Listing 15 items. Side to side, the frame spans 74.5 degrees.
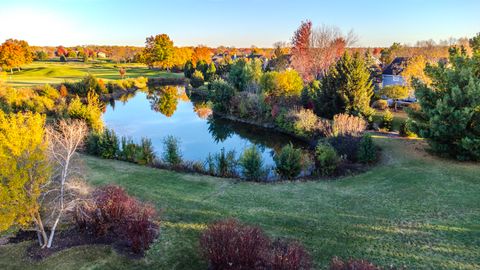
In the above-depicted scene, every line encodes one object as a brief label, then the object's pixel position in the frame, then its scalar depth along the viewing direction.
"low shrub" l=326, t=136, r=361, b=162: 18.22
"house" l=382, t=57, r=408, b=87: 44.55
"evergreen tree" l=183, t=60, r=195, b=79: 72.56
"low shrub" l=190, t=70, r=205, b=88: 62.22
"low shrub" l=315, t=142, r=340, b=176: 16.39
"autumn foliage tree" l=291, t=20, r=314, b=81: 49.88
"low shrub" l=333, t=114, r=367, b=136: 20.54
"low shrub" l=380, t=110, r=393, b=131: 24.73
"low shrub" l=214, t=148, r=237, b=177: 17.05
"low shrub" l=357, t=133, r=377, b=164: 17.48
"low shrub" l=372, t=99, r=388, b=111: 33.27
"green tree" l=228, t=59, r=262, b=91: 41.22
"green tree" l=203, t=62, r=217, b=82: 64.38
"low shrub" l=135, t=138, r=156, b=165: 17.94
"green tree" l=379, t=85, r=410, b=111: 32.47
